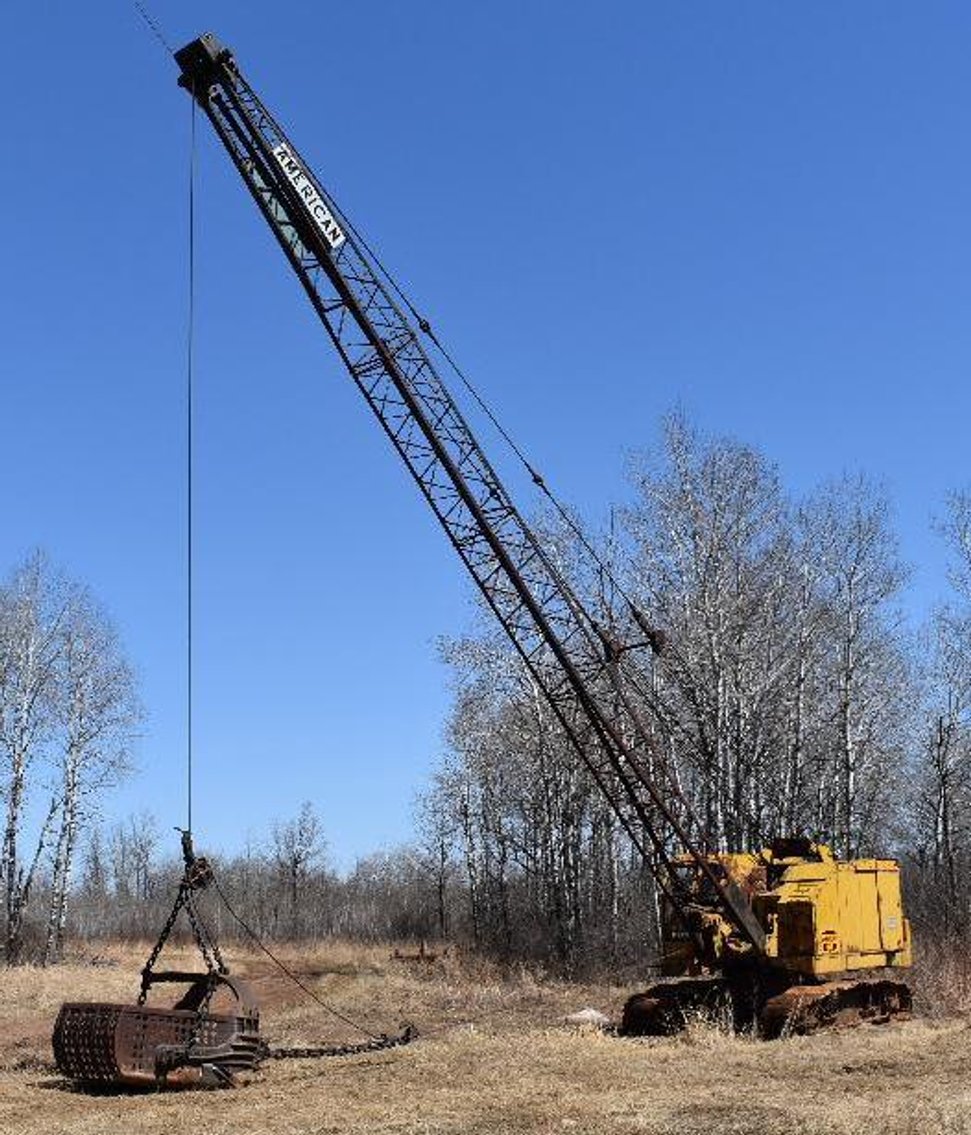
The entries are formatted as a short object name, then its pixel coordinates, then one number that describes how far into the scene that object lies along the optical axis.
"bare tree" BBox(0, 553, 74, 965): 34.91
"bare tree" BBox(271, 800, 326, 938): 70.56
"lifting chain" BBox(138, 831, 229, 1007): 15.27
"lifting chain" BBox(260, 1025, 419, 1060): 17.09
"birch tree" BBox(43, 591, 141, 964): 35.72
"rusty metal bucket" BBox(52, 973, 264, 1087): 14.19
